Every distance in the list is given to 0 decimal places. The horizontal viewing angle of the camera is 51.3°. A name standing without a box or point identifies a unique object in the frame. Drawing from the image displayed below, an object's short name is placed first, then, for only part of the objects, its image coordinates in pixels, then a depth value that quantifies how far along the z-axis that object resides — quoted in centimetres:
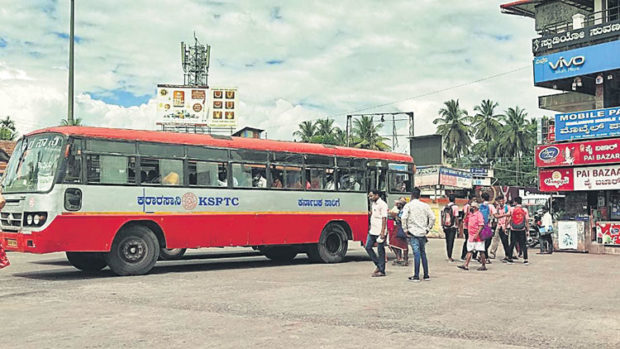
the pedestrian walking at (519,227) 1744
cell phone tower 8462
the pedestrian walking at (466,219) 1599
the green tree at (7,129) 5583
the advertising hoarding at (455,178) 4150
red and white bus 1218
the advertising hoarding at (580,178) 2361
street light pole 2130
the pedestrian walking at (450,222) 1727
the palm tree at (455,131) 7406
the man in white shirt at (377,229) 1306
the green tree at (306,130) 8895
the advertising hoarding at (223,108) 5575
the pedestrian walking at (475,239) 1470
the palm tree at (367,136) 6975
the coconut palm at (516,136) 7569
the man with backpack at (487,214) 1555
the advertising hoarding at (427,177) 4122
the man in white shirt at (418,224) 1250
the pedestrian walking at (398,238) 1614
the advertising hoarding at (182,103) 5512
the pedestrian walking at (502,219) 1783
